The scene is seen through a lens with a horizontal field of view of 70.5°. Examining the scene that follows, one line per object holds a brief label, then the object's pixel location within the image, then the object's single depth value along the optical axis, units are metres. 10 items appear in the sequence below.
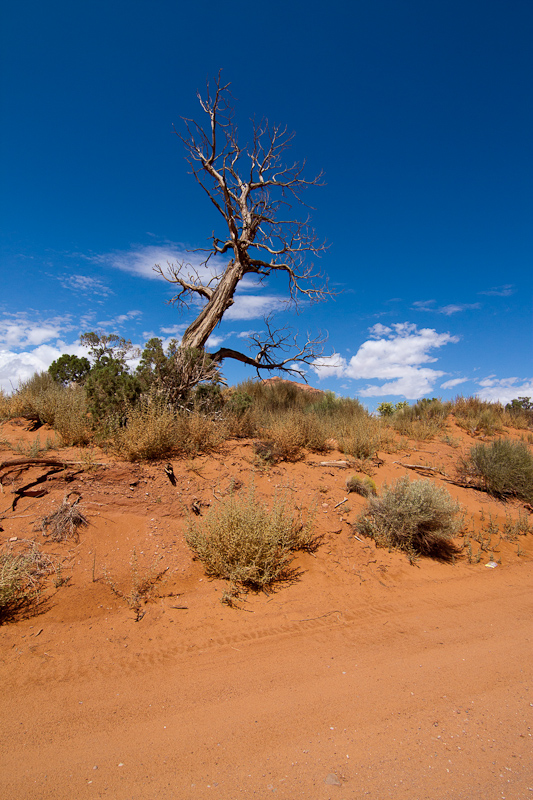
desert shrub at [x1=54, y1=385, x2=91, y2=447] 7.09
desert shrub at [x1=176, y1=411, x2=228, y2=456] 7.28
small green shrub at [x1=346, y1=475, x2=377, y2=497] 7.02
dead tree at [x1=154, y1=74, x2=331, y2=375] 11.41
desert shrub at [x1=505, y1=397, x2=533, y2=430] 15.91
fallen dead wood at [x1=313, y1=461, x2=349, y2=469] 7.93
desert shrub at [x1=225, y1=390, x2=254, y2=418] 9.74
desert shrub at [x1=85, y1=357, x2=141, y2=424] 7.77
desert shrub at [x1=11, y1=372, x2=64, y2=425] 8.44
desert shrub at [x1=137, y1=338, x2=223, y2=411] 8.86
